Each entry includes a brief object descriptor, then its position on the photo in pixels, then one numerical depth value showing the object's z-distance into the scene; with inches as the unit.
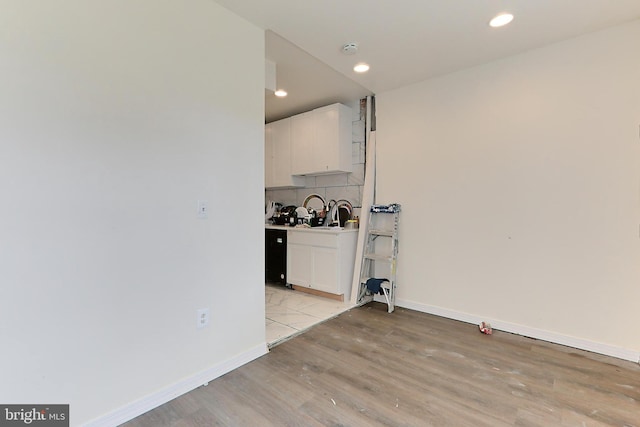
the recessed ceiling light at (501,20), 82.2
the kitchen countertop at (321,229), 138.9
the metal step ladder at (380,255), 131.9
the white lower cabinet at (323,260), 137.6
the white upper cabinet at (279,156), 170.2
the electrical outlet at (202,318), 75.4
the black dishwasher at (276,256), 158.9
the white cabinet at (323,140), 149.1
